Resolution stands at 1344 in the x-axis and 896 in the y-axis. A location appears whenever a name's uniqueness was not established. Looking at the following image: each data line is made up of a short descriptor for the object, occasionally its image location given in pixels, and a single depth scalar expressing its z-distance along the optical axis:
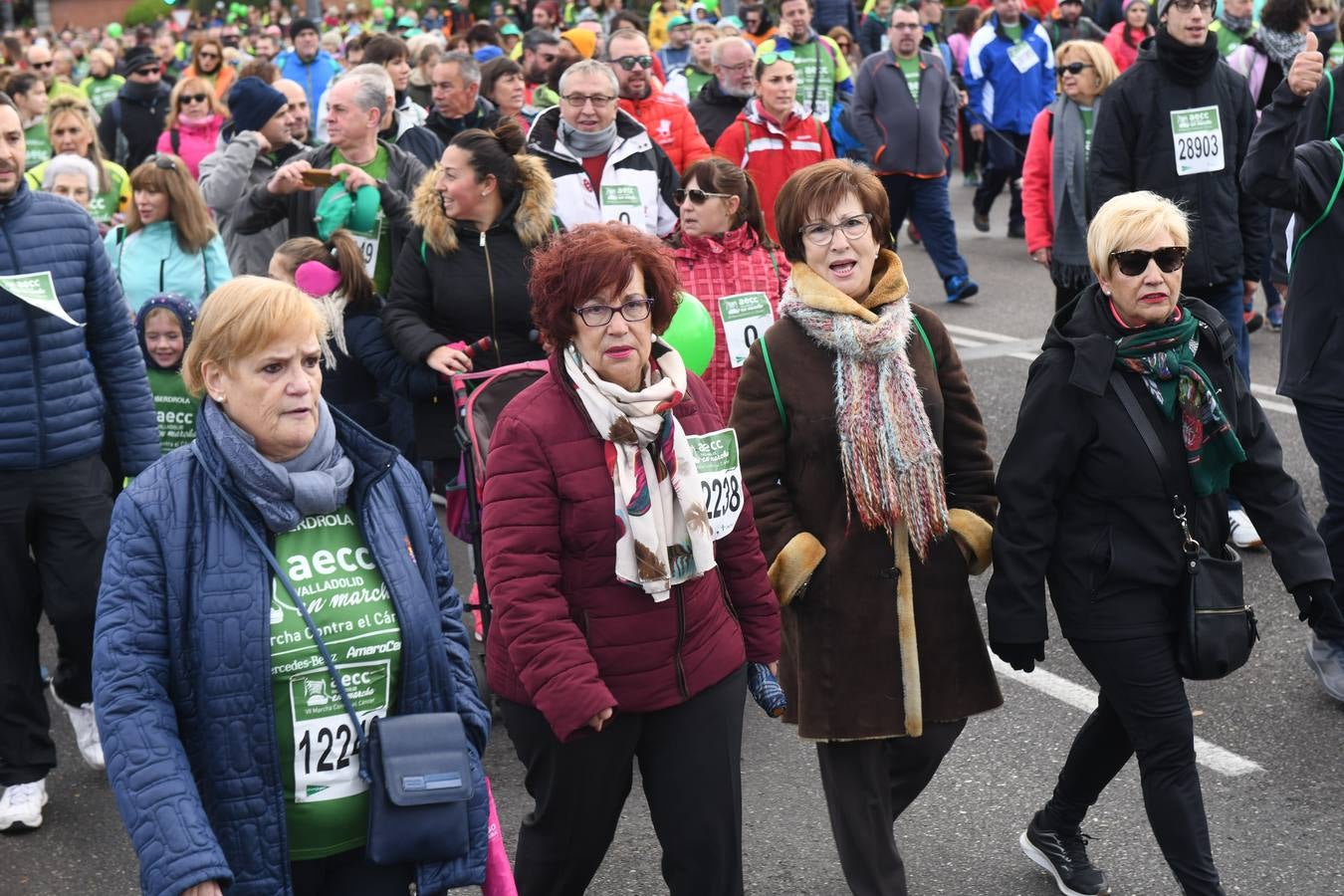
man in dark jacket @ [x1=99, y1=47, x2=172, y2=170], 13.59
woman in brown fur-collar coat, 4.05
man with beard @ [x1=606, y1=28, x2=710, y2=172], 9.74
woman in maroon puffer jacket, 3.55
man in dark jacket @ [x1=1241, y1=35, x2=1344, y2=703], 5.56
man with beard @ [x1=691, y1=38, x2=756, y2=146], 10.41
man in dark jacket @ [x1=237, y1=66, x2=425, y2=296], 7.51
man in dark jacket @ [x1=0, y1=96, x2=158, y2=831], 5.04
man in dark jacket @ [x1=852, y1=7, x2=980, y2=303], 12.36
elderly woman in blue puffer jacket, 2.94
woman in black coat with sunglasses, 4.05
